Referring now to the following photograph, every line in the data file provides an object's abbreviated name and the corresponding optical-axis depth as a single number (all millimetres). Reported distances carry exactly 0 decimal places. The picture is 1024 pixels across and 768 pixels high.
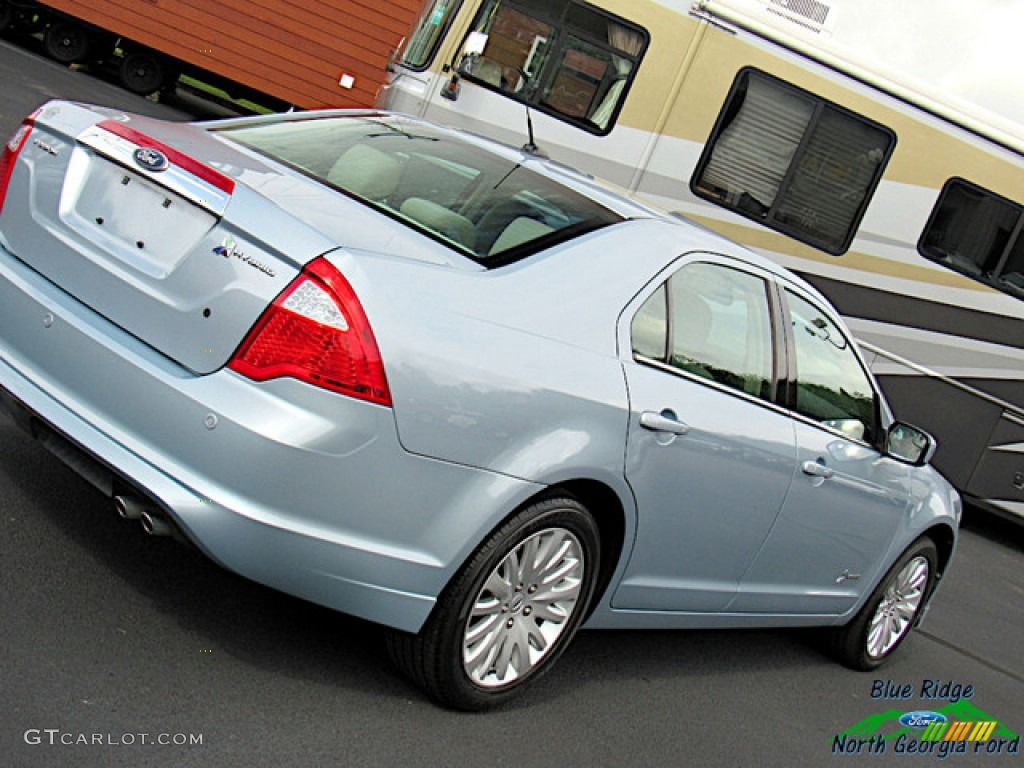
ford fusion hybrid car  3414
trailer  17625
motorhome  11055
